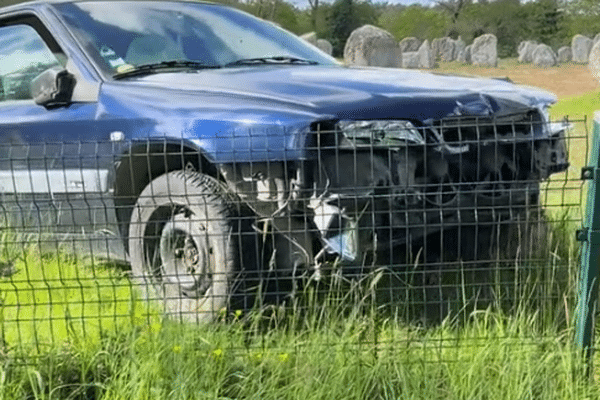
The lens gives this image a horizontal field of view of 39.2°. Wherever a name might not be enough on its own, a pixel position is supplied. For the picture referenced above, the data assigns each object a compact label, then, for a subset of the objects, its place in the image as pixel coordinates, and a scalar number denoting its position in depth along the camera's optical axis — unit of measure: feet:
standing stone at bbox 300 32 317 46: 80.43
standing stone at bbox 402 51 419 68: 123.85
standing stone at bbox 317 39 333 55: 105.44
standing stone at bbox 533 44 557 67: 123.85
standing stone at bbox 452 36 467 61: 139.33
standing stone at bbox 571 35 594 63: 128.47
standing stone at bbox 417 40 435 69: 123.75
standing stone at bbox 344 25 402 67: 77.66
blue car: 11.34
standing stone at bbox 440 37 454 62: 139.33
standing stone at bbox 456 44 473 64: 136.01
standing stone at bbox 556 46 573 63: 129.08
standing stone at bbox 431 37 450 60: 139.23
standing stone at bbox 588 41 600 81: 70.64
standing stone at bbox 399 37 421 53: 138.72
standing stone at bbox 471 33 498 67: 129.39
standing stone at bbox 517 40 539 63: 129.29
